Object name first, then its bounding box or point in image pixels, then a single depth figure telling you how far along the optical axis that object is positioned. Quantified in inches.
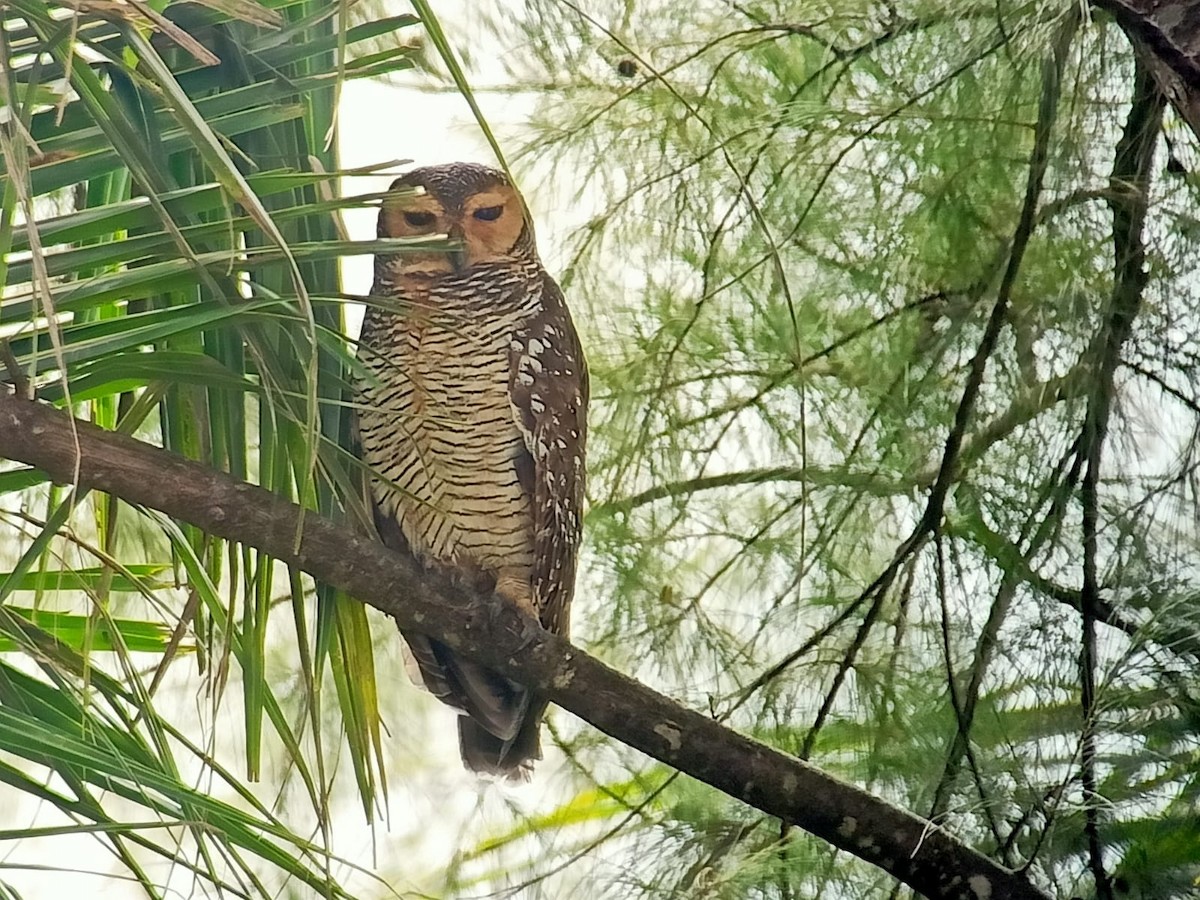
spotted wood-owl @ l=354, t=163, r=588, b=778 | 450.3
